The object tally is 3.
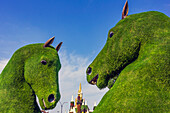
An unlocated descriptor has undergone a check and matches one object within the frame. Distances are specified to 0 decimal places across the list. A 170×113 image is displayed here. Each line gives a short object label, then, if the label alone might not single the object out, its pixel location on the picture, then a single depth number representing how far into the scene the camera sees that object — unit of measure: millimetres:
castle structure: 30984
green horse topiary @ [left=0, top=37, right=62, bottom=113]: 7062
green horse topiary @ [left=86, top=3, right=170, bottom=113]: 3932
